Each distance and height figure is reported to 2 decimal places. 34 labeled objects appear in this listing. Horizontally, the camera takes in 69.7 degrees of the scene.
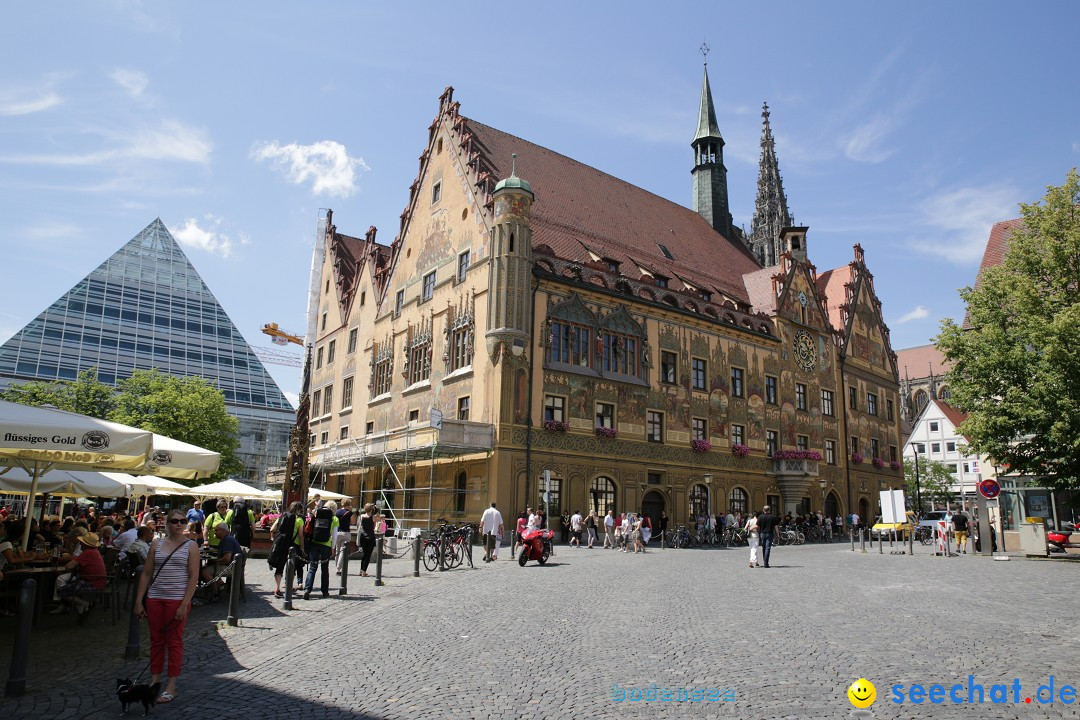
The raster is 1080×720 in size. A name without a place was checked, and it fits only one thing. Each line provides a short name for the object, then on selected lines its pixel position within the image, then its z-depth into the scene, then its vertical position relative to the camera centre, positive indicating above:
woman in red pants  6.33 -0.78
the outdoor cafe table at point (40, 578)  10.01 -1.06
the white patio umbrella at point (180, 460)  11.80 +0.61
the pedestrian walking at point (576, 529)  27.85 -0.71
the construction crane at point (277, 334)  110.43 +24.17
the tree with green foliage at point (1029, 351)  21.62 +4.97
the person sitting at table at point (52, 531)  13.36 -0.61
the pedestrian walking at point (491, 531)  20.91 -0.65
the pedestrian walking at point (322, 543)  12.84 -0.65
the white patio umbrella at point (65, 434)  8.30 +0.70
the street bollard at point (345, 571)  13.01 -1.13
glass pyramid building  83.12 +18.37
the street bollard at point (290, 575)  11.30 -1.04
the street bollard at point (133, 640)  7.94 -1.43
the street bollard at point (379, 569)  14.24 -1.20
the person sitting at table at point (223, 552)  11.27 -0.72
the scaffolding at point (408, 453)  27.94 +2.05
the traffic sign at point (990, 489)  21.50 +0.81
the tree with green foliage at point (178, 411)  43.69 +5.10
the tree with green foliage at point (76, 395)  42.31 +5.62
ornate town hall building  29.77 +6.82
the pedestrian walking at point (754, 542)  19.48 -0.72
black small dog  5.83 -1.45
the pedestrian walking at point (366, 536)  16.48 -0.67
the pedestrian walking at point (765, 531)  19.27 -0.43
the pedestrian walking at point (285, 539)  12.62 -0.60
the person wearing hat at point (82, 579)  10.15 -1.07
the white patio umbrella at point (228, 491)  22.69 +0.30
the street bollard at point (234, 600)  9.77 -1.24
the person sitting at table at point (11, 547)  10.10 -0.68
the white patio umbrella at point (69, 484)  15.70 +0.28
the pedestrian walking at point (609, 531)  26.98 -0.73
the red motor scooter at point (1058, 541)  22.55 -0.60
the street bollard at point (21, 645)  6.42 -1.23
